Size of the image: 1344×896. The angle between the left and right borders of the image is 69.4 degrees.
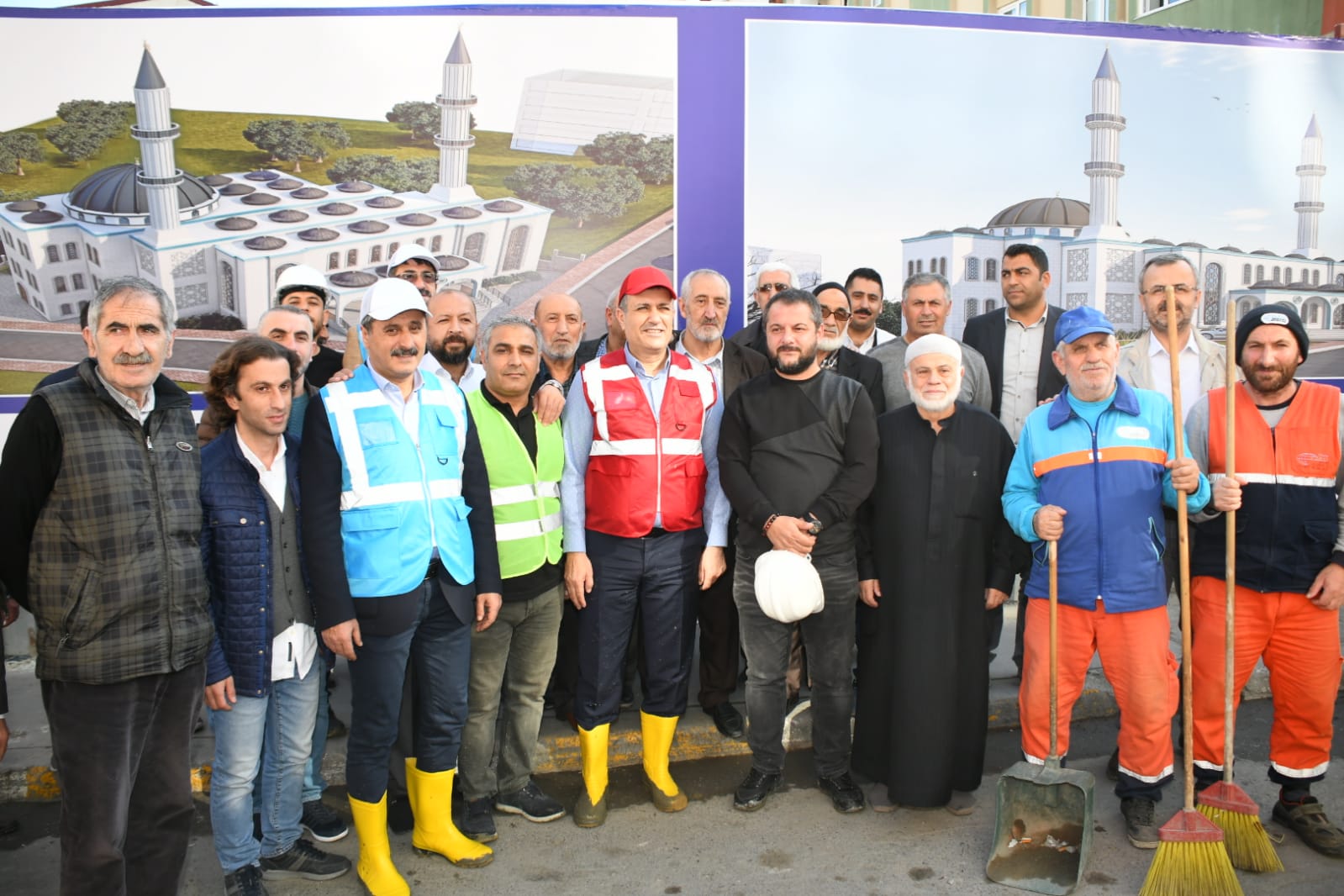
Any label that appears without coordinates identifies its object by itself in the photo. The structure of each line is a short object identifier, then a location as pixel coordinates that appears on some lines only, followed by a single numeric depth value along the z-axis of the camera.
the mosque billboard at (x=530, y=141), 5.41
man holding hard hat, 3.72
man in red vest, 3.74
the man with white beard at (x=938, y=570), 3.74
